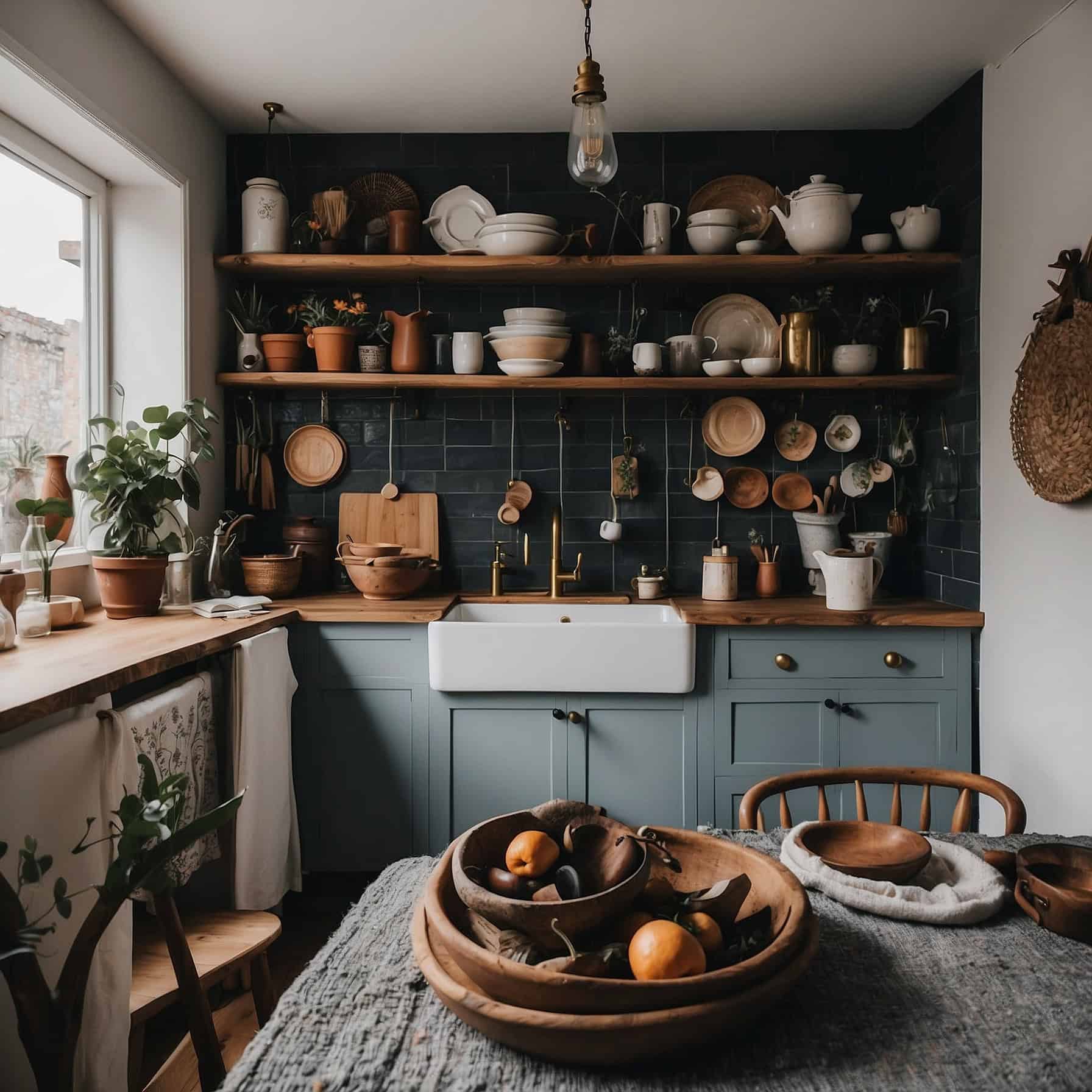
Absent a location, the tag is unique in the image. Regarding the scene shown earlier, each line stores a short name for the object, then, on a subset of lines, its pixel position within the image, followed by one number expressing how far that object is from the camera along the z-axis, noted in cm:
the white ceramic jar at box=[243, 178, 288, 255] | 318
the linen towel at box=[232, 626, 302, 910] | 239
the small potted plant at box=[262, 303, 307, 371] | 322
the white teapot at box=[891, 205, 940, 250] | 303
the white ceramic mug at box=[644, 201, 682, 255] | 315
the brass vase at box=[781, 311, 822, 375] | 315
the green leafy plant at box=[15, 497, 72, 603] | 225
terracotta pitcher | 319
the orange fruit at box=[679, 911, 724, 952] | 83
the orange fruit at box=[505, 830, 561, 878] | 89
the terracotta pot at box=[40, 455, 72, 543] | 254
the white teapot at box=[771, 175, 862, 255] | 302
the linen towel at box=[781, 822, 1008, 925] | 99
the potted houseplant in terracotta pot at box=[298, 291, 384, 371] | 319
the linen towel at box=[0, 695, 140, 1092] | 142
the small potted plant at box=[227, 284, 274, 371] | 326
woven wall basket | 228
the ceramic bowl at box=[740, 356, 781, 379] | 309
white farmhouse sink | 275
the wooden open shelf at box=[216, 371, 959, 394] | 310
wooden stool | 126
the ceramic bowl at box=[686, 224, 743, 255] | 311
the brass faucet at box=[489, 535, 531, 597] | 332
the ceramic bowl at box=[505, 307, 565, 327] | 318
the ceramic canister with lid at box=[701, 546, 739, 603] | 314
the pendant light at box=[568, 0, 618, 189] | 166
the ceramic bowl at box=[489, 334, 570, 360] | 315
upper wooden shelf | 304
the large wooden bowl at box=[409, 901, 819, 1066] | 72
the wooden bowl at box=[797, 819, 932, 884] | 106
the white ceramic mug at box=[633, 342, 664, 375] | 315
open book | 264
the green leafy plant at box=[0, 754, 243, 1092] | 104
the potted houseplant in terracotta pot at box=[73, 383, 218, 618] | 250
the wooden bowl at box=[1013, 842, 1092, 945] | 95
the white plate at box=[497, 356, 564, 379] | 311
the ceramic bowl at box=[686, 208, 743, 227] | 312
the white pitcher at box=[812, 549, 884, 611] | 287
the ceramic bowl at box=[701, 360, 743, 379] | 313
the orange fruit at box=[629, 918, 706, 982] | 77
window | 246
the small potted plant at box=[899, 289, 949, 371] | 308
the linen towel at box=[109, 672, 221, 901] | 191
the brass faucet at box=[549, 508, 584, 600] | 326
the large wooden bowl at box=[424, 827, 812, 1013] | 74
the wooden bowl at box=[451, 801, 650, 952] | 81
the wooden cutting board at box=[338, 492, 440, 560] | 343
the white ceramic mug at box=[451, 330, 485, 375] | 319
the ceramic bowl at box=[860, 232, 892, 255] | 307
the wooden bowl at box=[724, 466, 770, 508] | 340
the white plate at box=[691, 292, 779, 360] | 335
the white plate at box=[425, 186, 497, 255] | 332
